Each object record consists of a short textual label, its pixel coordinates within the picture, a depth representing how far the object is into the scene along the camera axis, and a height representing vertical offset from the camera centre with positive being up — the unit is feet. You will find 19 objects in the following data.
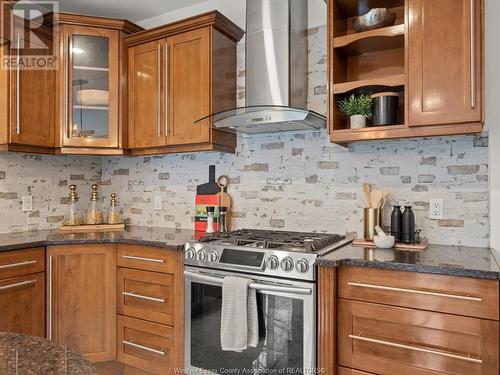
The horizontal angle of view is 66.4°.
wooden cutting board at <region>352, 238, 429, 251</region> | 6.65 -1.06
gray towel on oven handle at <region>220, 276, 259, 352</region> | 6.35 -2.20
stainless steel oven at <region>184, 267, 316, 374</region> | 6.04 -2.41
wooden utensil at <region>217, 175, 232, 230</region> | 9.34 -0.27
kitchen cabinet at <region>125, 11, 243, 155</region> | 8.48 +2.40
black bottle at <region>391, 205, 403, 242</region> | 7.06 -0.68
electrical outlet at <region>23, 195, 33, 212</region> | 9.55 -0.43
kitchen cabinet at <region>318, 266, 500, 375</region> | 5.03 -1.95
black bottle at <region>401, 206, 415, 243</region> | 6.96 -0.74
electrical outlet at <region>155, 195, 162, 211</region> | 10.45 -0.47
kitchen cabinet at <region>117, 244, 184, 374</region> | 7.43 -2.48
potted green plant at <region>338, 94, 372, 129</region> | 7.02 +1.45
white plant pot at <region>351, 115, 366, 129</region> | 7.01 +1.20
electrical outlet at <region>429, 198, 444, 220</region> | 7.10 -0.42
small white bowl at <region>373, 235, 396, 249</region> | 6.70 -0.98
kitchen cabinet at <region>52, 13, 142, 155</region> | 9.21 +2.42
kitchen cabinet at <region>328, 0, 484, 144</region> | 5.96 +1.91
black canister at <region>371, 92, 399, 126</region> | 6.78 +1.39
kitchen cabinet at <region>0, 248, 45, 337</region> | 7.25 -2.09
